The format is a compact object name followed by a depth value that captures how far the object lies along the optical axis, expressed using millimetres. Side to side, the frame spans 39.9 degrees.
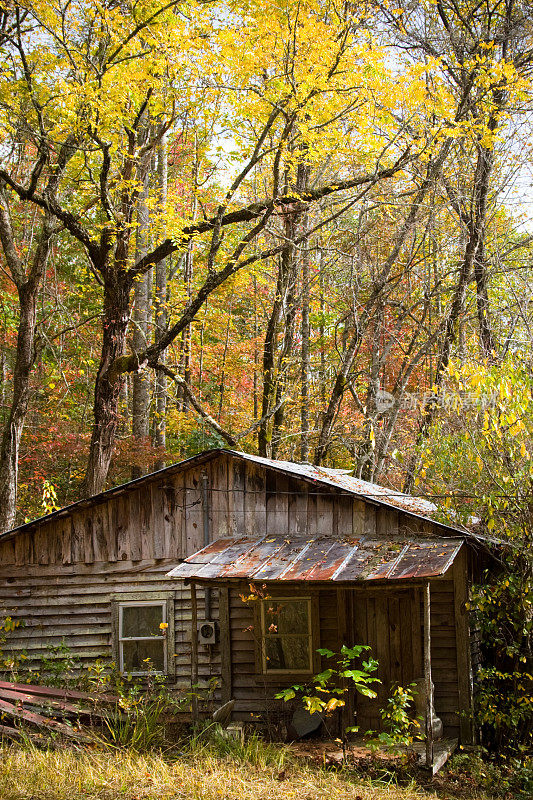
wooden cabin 10000
